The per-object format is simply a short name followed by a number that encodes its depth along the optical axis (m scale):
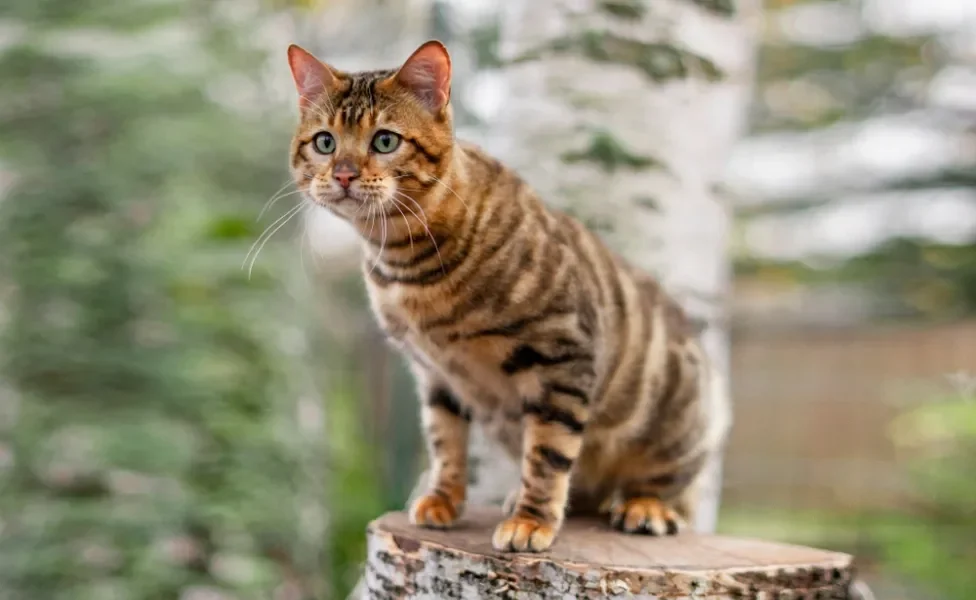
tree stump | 1.00
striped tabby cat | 1.10
